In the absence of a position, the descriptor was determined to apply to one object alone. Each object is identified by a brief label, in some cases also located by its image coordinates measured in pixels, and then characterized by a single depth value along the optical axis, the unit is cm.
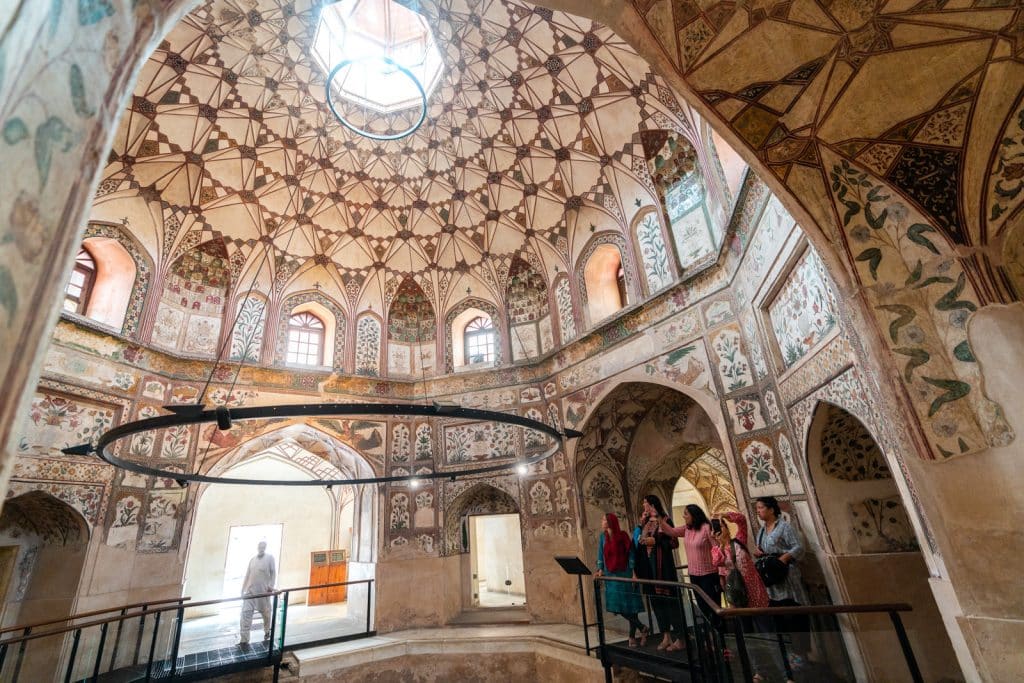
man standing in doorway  791
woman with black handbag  505
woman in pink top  520
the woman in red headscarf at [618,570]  596
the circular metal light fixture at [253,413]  367
